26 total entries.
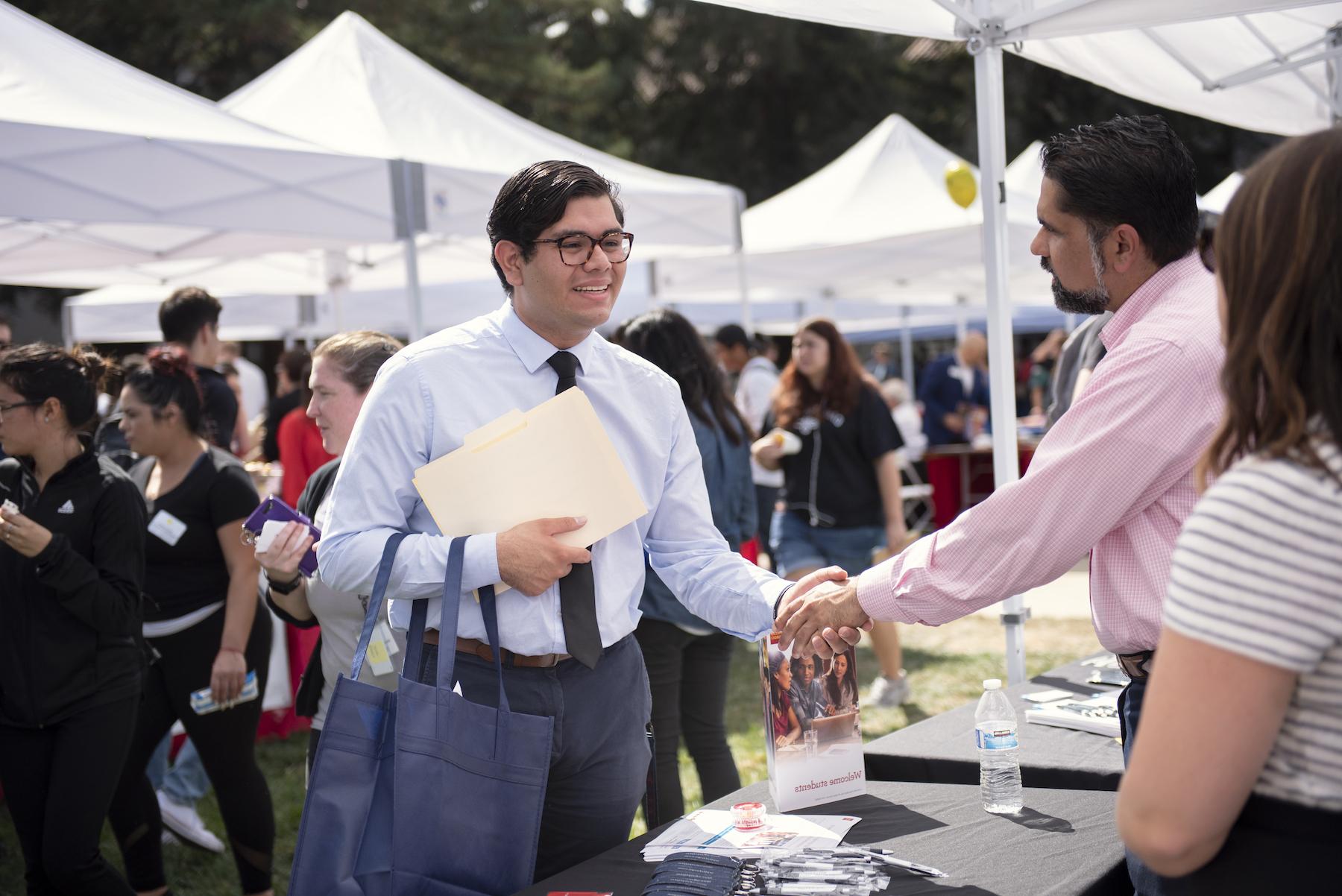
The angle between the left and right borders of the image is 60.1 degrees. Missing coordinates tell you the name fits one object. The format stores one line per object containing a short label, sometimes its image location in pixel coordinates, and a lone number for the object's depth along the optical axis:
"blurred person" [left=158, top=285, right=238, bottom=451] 5.16
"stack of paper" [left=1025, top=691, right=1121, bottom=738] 2.69
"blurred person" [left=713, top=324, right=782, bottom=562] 8.23
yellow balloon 6.44
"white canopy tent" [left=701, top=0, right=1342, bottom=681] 3.05
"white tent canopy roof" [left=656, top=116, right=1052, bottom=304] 9.09
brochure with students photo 2.21
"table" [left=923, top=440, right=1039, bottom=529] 11.27
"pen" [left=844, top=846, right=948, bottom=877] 1.84
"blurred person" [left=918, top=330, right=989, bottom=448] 11.68
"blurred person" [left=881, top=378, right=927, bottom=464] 11.05
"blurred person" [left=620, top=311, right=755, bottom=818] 3.69
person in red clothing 5.20
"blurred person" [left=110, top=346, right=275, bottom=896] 3.56
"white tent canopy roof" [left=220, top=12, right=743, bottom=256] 5.48
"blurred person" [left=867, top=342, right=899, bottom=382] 19.19
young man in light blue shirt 2.02
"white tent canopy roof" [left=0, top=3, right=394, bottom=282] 3.95
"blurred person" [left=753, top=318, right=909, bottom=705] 5.63
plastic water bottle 2.17
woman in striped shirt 1.08
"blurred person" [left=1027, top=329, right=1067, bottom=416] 14.96
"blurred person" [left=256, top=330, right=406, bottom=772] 2.96
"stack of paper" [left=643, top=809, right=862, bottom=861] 1.98
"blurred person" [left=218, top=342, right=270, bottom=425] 10.93
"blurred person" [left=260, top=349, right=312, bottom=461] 6.04
